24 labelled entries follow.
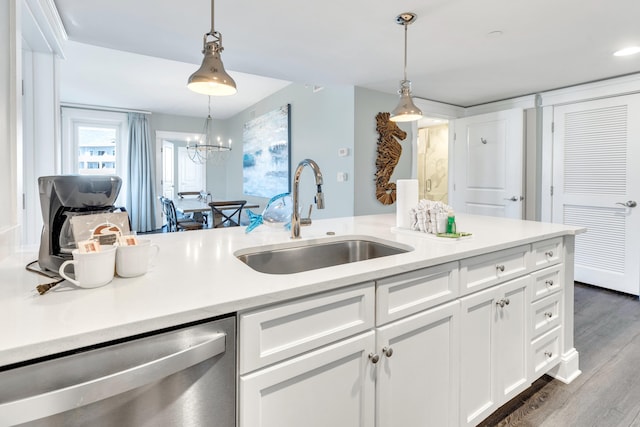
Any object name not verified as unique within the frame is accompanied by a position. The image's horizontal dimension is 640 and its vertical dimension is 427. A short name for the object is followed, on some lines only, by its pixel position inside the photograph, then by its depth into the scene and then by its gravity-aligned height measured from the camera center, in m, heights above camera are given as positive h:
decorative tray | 1.51 -0.15
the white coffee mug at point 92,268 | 0.80 -0.16
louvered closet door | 3.29 +0.19
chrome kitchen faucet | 1.49 +0.01
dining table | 4.68 -0.07
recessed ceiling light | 2.68 +1.25
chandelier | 7.27 +1.32
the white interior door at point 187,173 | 8.02 +0.70
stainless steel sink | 1.43 -0.24
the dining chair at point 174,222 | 4.83 -0.32
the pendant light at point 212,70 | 1.35 +0.54
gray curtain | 6.40 +0.57
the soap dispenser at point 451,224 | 1.58 -0.10
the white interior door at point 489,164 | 3.97 +0.49
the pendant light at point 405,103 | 2.14 +0.65
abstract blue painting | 5.00 +0.81
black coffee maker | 0.92 -0.01
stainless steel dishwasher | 0.58 -0.35
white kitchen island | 0.73 -0.34
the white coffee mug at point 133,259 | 0.90 -0.16
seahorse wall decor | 3.87 +0.56
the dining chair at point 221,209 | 4.53 -0.10
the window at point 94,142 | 5.94 +1.11
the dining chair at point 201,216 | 5.43 -0.25
